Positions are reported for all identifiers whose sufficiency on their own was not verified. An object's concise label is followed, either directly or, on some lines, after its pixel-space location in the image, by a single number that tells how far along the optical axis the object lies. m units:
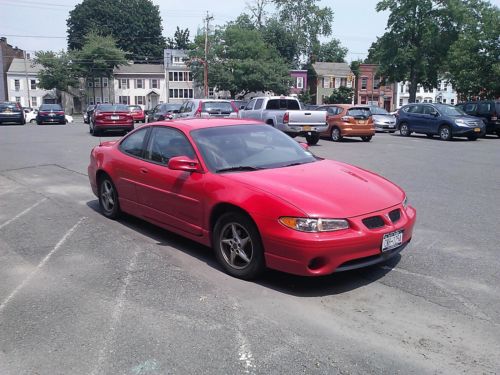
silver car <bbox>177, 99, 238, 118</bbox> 21.17
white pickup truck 18.17
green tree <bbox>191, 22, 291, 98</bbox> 61.28
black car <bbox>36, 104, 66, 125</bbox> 34.41
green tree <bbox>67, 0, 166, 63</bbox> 92.12
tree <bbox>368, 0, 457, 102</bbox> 49.41
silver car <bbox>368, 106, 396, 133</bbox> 29.08
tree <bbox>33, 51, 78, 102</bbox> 73.69
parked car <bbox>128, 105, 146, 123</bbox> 38.38
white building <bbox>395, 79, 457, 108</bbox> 85.06
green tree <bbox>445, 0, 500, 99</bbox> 33.25
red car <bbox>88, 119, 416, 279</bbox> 4.30
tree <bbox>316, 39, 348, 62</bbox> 96.12
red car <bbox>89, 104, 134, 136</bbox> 23.05
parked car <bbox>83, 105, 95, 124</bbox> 38.08
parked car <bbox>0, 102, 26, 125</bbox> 33.12
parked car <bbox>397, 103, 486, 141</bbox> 22.02
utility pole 54.34
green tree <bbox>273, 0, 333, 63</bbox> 70.75
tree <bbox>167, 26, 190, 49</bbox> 109.69
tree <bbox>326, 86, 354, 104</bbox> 71.56
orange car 20.94
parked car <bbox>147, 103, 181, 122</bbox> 29.39
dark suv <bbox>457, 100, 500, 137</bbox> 24.18
